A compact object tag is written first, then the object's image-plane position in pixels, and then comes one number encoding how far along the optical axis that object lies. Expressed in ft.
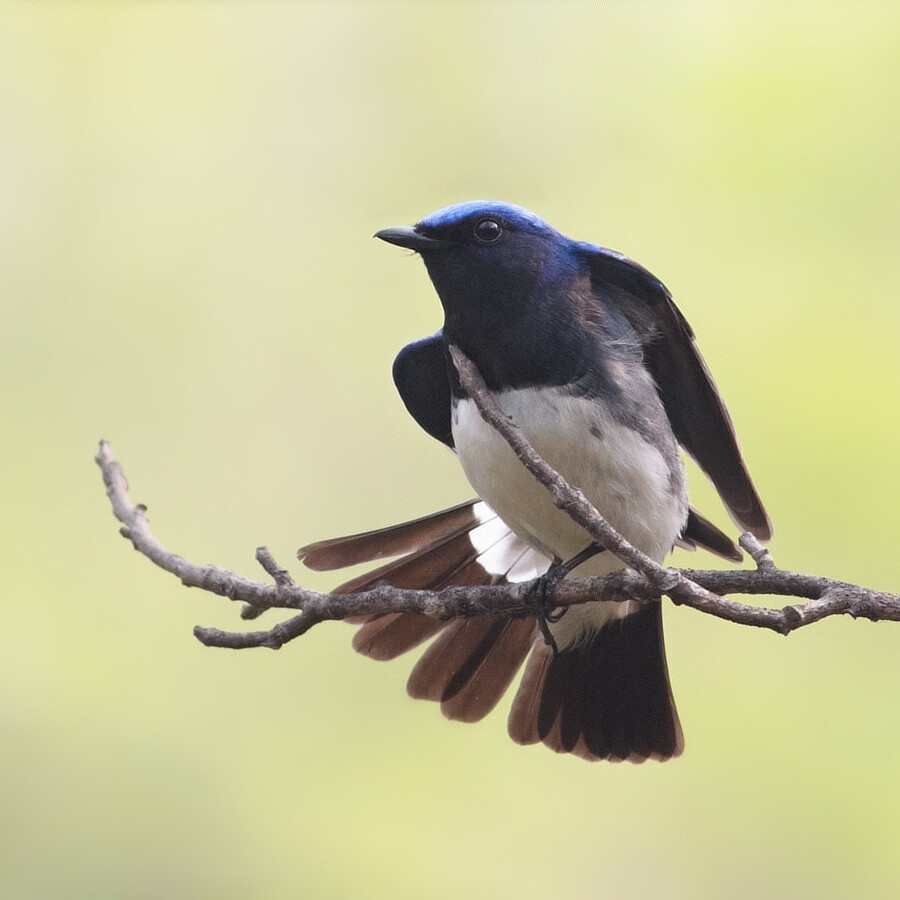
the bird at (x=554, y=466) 18.67
